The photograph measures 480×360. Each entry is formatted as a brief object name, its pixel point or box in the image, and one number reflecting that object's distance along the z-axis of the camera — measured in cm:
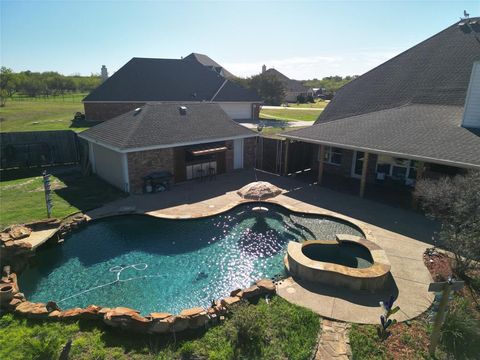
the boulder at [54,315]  757
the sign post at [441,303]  611
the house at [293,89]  7944
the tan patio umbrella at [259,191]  1365
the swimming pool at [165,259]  909
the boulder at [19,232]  1122
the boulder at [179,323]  708
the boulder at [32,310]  760
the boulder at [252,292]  829
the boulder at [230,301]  776
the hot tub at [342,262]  882
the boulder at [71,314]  758
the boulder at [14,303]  794
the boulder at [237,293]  823
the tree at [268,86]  5847
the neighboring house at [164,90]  3428
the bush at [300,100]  7625
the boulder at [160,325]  705
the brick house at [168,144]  1653
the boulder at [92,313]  756
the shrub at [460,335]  649
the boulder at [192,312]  723
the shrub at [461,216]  834
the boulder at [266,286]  853
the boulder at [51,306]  774
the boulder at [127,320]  709
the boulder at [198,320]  719
